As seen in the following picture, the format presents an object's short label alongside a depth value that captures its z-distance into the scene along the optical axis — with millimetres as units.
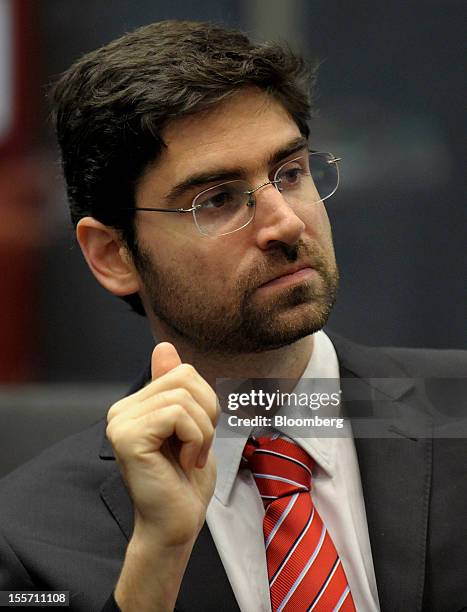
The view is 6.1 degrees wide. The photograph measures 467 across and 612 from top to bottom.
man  3231
